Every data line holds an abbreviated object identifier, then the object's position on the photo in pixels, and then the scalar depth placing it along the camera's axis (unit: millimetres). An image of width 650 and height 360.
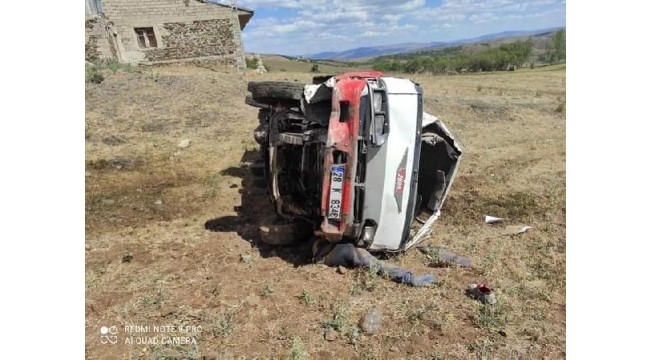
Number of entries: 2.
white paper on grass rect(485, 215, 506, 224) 5254
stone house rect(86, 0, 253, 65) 17703
